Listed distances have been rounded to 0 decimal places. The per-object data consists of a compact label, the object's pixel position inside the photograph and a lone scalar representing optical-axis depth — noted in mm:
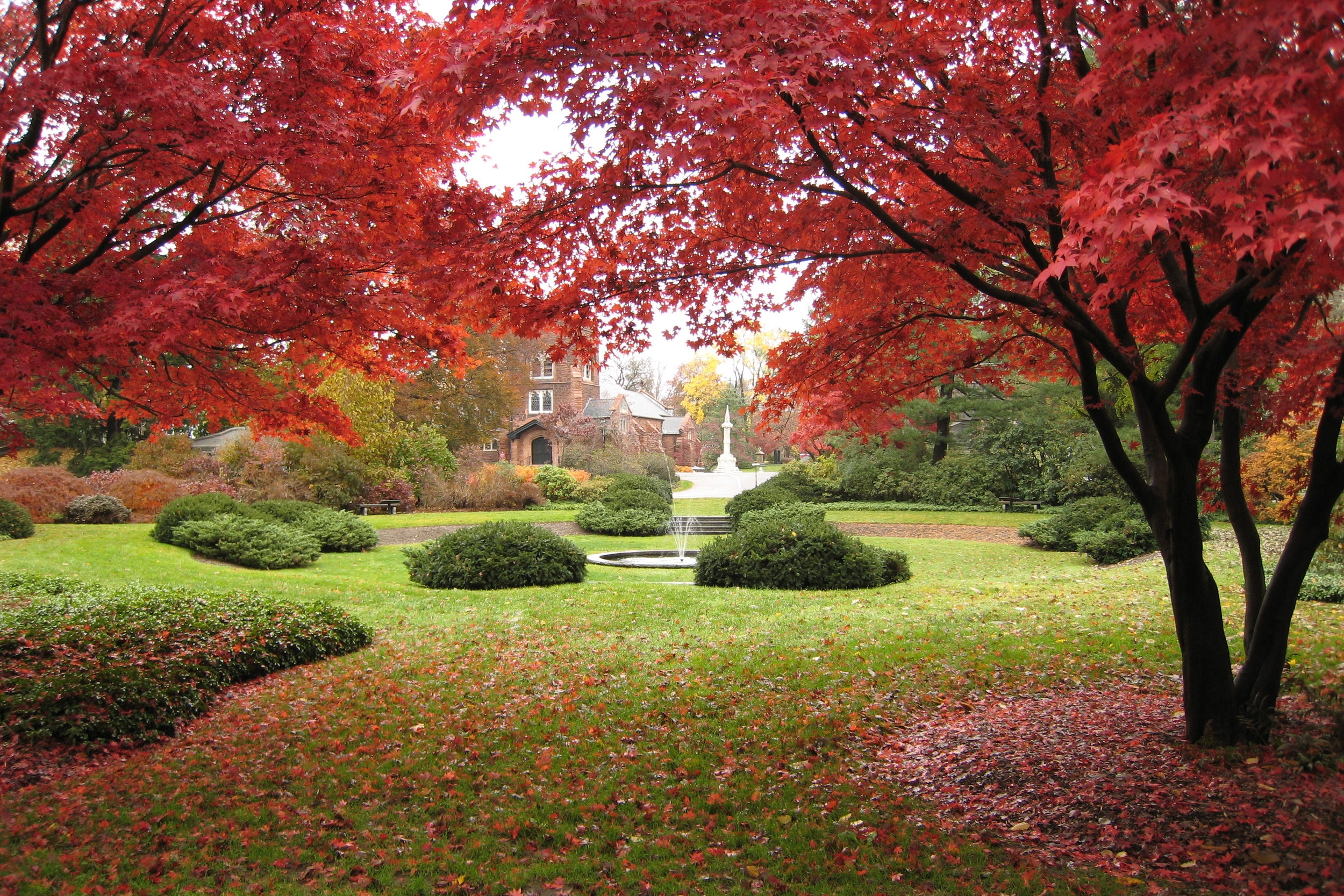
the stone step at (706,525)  22922
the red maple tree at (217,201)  4641
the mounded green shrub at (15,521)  14961
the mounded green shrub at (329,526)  17469
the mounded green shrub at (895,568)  12930
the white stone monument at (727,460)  49531
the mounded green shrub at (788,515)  13727
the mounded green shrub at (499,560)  12391
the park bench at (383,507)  24859
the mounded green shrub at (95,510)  17469
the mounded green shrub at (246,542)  14789
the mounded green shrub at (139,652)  5230
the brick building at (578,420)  42688
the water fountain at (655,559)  15867
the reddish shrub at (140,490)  19234
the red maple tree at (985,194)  2832
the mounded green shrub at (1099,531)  14828
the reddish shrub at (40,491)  17344
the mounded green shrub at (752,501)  20984
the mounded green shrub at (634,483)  25703
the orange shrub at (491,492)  26828
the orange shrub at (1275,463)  15609
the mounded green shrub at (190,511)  15617
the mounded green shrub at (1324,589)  8852
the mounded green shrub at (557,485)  28656
